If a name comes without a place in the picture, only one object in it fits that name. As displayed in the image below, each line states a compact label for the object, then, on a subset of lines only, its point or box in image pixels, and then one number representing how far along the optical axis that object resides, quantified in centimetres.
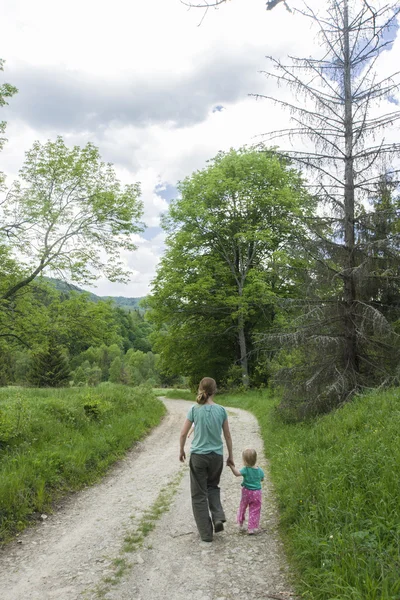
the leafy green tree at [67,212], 1642
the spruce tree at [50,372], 4988
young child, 510
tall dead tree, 971
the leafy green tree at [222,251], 2462
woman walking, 505
